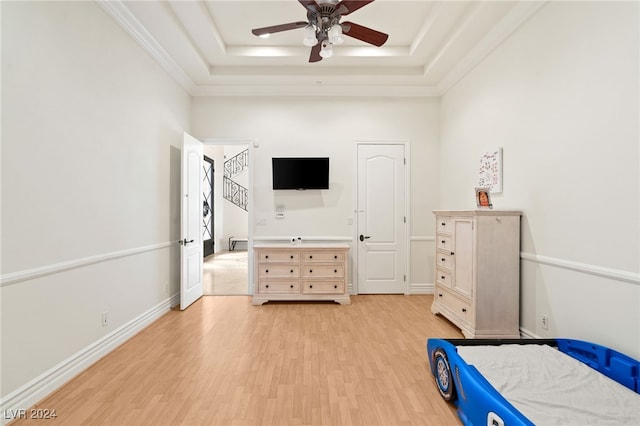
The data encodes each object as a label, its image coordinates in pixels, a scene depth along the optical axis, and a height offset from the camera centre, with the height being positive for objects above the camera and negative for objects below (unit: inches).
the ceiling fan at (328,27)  86.6 +63.4
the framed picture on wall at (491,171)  122.4 +19.1
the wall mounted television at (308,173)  173.0 +24.1
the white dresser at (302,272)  159.6 -34.7
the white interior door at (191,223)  147.4 -6.5
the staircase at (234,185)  378.6 +36.5
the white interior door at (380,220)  178.1 -5.2
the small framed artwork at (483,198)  120.0 +6.1
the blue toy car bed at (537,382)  57.2 -41.3
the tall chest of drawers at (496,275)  108.3 -24.5
